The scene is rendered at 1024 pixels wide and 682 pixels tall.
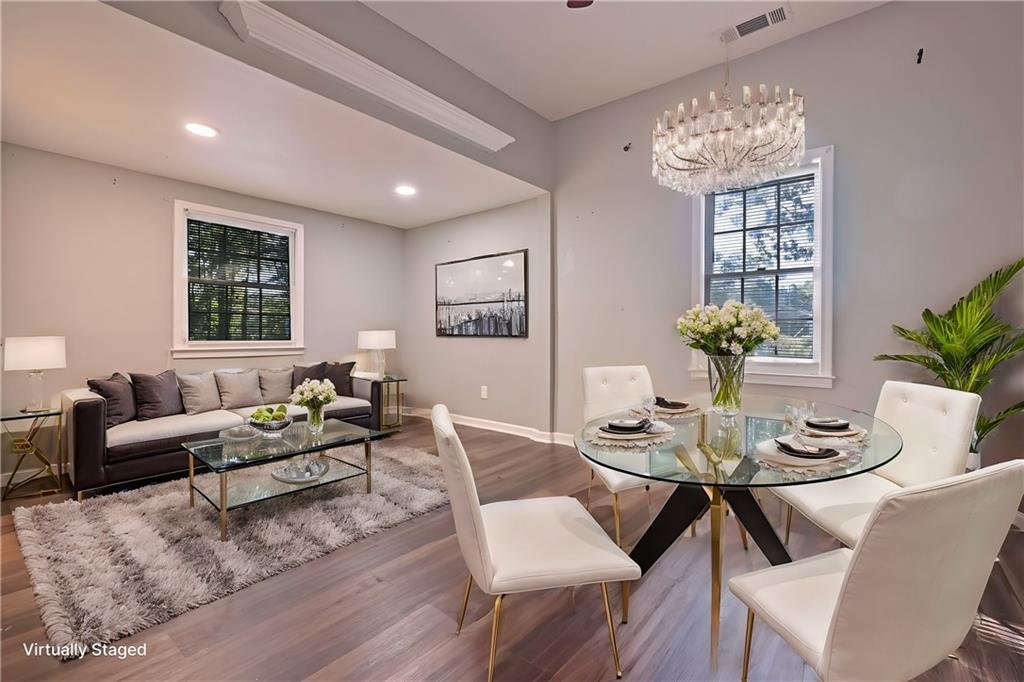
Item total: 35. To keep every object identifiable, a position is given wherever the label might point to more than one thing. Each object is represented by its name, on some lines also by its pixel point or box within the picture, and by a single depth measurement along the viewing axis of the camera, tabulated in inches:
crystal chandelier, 95.1
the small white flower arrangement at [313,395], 116.9
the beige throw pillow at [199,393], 148.3
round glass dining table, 56.3
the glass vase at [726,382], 80.0
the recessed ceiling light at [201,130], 118.8
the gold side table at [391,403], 205.9
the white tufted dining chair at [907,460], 70.7
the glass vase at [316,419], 119.2
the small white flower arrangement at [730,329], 76.1
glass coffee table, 98.9
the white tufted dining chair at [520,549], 51.4
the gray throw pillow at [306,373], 178.2
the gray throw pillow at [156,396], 138.3
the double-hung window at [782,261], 122.4
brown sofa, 113.9
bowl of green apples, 114.6
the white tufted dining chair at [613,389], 111.8
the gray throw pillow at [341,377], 185.3
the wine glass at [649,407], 88.0
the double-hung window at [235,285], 166.4
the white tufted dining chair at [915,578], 35.3
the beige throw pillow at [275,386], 170.2
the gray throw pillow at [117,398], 130.5
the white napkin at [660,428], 74.7
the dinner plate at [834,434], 68.6
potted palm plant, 95.3
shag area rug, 71.8
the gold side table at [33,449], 121.2
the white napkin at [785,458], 57.7
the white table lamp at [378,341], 209.2
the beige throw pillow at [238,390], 157.8
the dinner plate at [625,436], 70.7
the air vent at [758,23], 116.7
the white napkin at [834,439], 65.0
